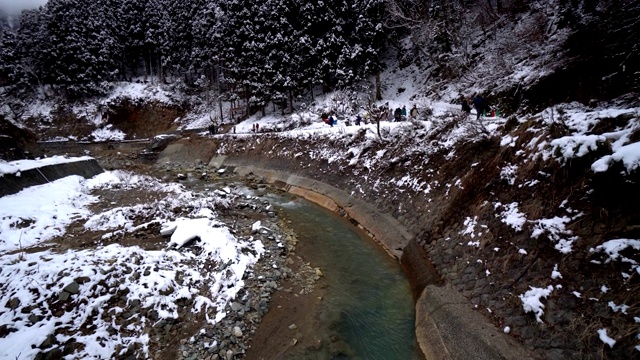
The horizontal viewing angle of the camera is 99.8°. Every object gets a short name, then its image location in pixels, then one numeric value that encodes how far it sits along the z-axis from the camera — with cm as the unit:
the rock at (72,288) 542
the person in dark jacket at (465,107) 1397
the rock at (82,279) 561
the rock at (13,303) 497
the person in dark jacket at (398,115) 1794
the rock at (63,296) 530
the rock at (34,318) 488
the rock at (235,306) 618
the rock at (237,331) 564
